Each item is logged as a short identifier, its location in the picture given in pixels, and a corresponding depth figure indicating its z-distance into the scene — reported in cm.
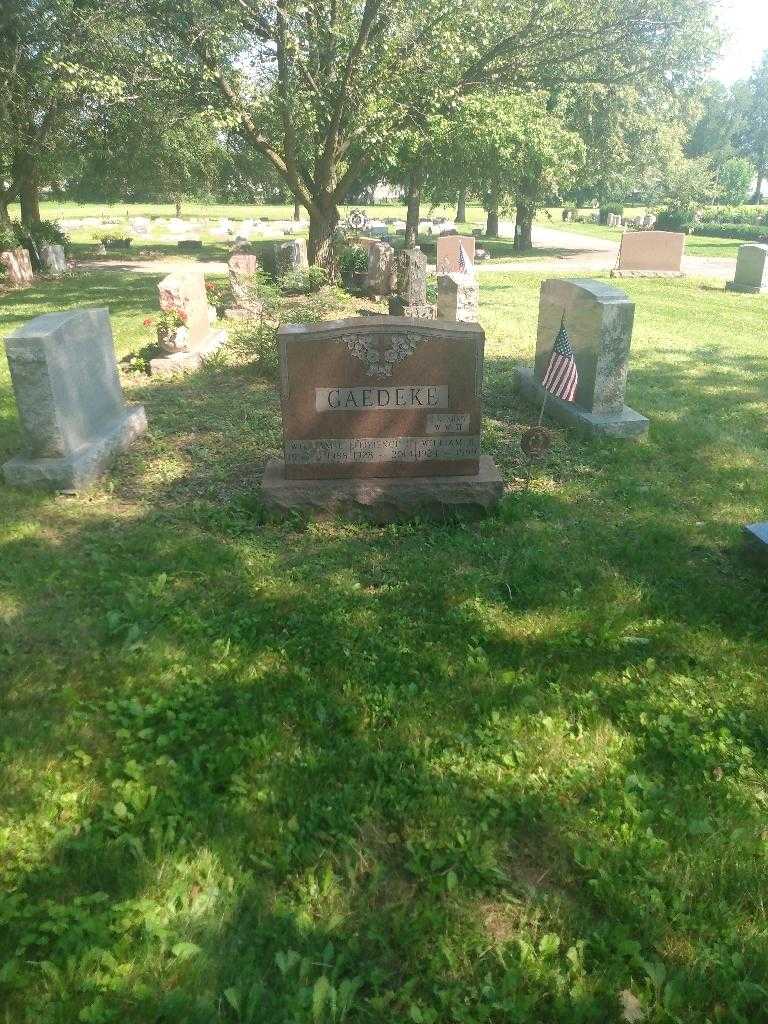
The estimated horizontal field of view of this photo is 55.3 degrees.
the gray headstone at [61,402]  550
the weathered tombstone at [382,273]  1572
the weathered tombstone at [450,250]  1956
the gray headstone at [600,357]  714
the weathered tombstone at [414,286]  1334
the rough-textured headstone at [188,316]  961
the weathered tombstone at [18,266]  1780
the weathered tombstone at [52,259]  1997
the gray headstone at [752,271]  1856
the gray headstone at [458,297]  1210
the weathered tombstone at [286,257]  1672
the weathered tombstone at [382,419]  525
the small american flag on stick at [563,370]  646
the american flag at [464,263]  1333
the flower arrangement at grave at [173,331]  980
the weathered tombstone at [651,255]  2166
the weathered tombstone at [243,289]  1280
